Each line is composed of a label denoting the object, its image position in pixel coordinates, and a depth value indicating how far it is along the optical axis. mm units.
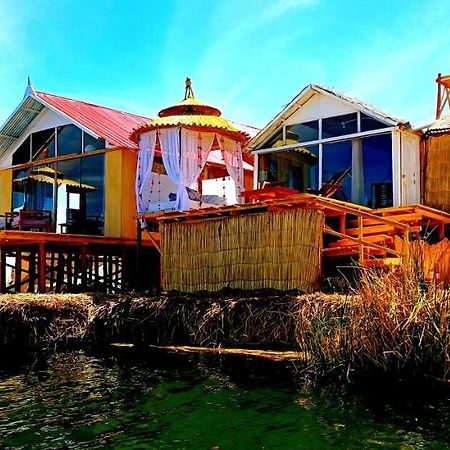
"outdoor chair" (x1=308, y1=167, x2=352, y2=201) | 15633
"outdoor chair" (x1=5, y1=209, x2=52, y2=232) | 18812
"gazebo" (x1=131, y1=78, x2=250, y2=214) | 16938
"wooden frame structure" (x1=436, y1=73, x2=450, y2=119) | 18453
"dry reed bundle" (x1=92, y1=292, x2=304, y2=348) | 11477
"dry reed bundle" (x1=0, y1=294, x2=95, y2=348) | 14227
